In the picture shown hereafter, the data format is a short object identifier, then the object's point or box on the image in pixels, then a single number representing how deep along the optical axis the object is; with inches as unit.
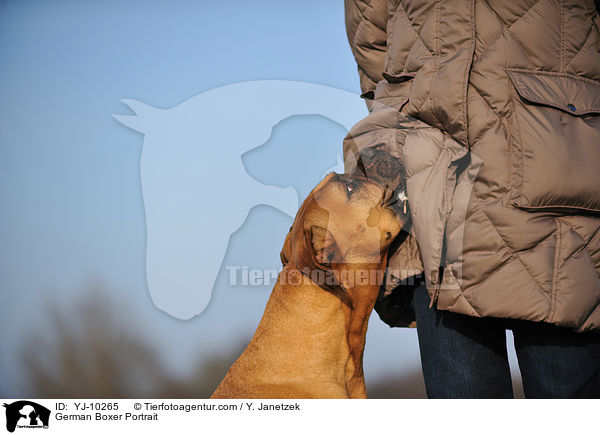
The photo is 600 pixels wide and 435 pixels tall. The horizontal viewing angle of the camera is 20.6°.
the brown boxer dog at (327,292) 108.1
